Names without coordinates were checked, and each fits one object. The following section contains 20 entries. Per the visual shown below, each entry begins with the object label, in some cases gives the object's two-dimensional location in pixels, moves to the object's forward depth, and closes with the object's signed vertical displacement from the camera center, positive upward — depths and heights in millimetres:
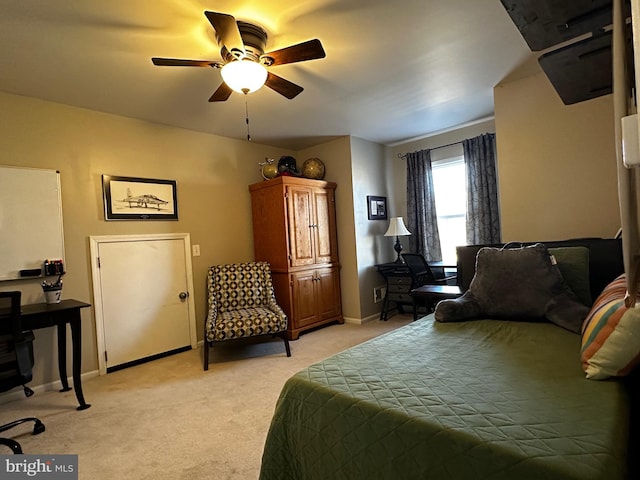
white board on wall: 2594 +324
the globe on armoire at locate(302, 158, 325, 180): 4395 +960
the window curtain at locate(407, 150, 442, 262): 4582 +378
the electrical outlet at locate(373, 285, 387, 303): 4562 -820
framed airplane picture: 3156 +540
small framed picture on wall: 4598 +411
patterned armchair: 3072 -672
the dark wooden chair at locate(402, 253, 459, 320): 3946 -536
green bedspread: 808 -559
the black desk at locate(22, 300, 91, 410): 2248 -449
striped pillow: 1070 -428
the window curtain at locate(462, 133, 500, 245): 3975 +484
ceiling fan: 1863 +1139
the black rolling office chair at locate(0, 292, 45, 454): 1936 -532
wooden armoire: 3875 -55
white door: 3086 -478
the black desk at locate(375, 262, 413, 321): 4305 -663
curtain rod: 4394 +1181
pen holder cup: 2637 -313
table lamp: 4442 +80
